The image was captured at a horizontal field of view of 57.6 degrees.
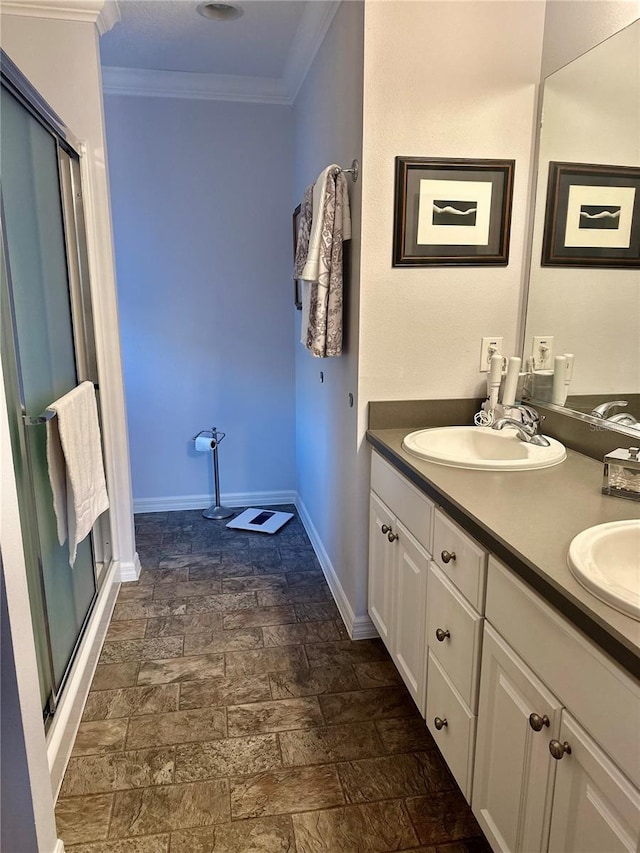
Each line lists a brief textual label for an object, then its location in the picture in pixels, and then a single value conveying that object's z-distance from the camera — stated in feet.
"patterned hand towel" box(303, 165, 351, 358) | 6.73
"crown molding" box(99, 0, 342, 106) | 9.89
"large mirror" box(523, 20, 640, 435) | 5.23
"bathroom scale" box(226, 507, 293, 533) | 10.89
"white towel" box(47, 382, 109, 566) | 5.88
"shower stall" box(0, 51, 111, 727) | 5.23
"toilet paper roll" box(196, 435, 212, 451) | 11.20
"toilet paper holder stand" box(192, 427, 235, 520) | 11.37
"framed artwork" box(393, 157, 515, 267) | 6.35
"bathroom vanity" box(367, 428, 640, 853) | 2.86
